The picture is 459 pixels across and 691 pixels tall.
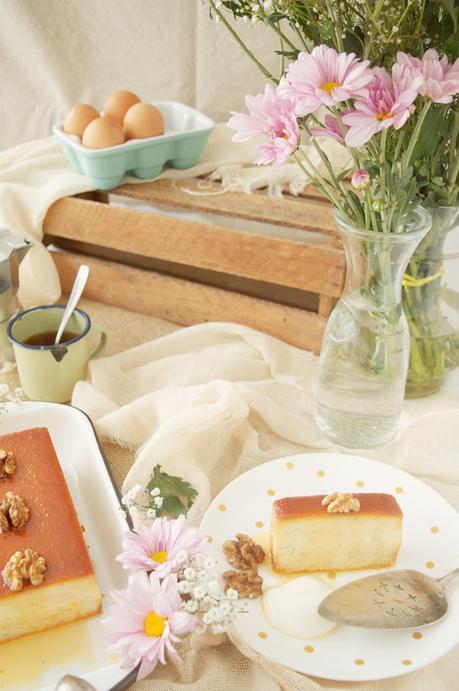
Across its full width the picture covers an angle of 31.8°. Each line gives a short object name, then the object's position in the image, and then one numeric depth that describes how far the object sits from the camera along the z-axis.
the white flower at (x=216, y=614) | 0.69
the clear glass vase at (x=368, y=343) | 0.93
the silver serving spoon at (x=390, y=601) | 0.80
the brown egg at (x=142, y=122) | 1.33
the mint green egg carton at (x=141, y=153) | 1.31
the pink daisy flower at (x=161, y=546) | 0.74
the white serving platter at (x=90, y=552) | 0.76
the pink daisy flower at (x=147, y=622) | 0.69
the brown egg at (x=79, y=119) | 1.35
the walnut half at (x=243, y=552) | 0.86
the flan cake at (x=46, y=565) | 0.79
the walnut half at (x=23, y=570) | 0.78
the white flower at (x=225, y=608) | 0.69
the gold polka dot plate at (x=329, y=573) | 0.77
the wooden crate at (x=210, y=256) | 1.22
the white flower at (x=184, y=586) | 0.71
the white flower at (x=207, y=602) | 0.71
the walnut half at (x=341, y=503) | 0.87
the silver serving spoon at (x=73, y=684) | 0.72
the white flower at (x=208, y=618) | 0.69
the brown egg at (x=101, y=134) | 1.29
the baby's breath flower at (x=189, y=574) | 0.72
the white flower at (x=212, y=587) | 0.70
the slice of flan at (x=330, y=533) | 0.87
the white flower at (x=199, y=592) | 0.70
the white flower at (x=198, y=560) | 0.74
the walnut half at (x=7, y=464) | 0.91
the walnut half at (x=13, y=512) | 0.84
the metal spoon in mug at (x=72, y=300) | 1.17
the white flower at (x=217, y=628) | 0.69
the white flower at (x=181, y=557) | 0.73
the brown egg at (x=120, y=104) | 1.40
